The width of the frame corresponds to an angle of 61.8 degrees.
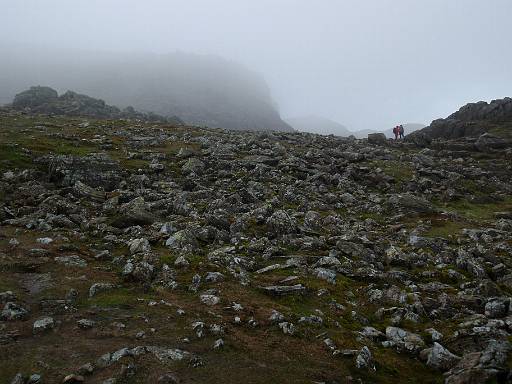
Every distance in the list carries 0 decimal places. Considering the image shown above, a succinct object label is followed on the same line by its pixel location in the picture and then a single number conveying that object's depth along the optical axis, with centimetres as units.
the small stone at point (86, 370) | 1124
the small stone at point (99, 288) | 1569
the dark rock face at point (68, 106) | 9506
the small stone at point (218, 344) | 1291
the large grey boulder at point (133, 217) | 2359
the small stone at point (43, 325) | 1309
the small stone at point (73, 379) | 1088
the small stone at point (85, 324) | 1350
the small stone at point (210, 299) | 1545
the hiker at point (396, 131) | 7550
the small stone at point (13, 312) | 1358
